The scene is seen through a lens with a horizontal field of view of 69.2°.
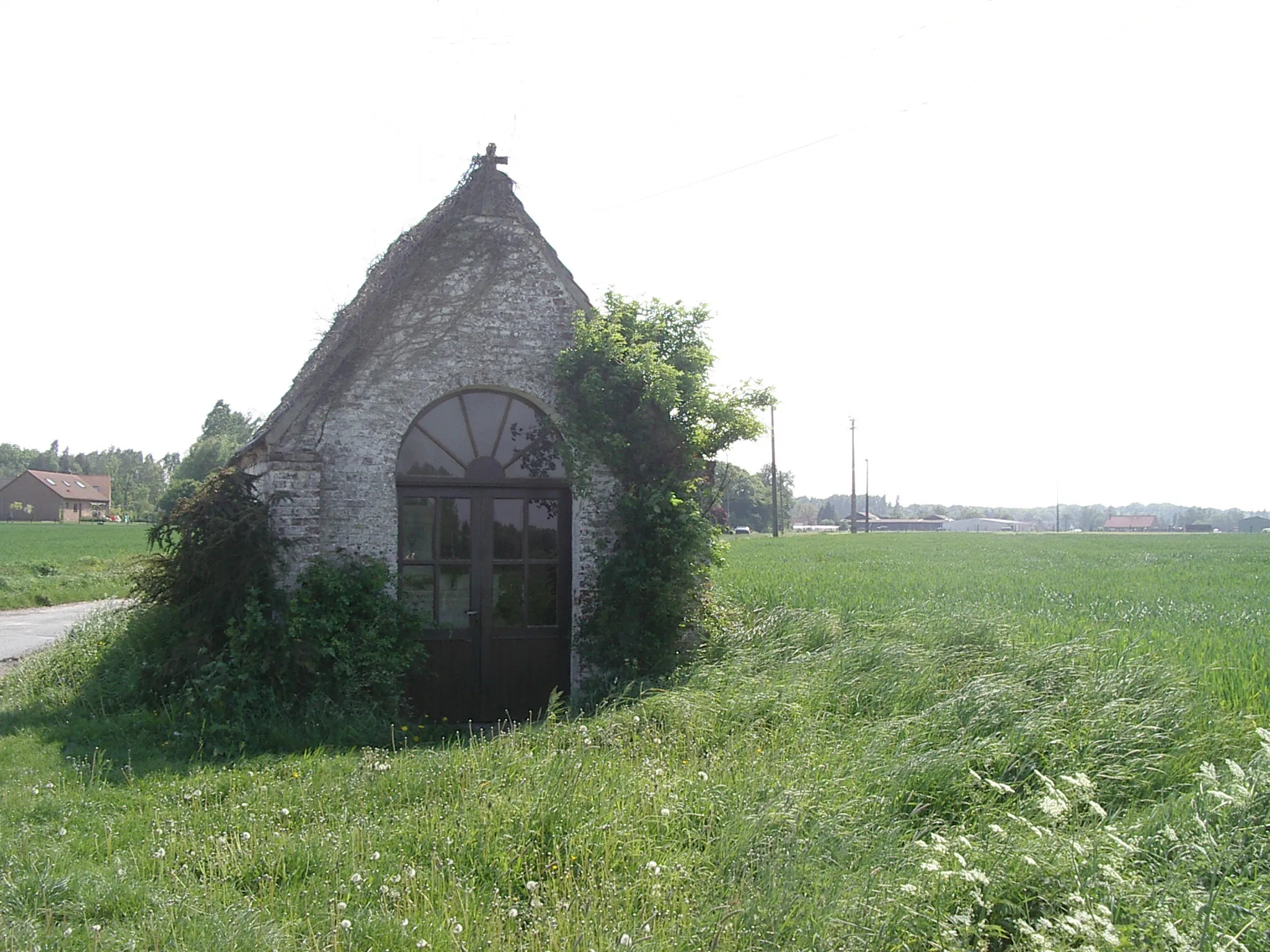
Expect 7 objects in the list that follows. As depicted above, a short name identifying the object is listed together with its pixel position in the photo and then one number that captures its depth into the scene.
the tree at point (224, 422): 71.50
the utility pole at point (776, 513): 57.99
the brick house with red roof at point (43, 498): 92.69
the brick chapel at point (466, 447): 9.73
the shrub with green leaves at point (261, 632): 8.51
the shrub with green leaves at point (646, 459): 9.73
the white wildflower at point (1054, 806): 4.21
